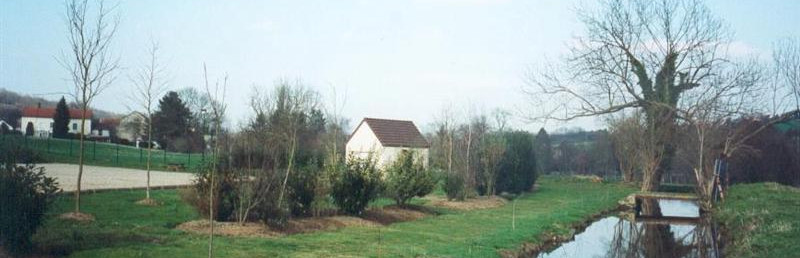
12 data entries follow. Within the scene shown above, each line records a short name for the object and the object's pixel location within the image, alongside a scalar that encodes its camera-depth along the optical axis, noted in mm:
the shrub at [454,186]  24453
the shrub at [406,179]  20234
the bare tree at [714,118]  25375
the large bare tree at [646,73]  28500
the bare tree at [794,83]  25152
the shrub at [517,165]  31000
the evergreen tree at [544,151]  64425
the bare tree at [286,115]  15234
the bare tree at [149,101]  19320
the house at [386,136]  38188
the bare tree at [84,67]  14500
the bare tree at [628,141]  35594
